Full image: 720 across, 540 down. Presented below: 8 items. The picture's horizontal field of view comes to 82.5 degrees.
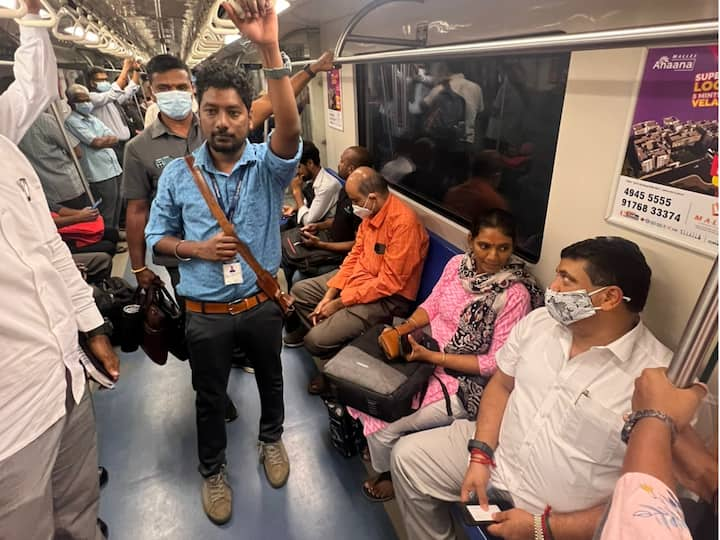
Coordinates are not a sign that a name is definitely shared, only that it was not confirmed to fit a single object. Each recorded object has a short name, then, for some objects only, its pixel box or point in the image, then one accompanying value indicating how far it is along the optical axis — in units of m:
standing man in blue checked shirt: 1.67
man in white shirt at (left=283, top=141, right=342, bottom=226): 3.95
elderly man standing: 4.94
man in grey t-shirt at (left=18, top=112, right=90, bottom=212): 4.01
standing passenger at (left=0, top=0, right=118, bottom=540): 1.20
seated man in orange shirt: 2.76
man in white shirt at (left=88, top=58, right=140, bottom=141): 6.08
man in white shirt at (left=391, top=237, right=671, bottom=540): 1.38
